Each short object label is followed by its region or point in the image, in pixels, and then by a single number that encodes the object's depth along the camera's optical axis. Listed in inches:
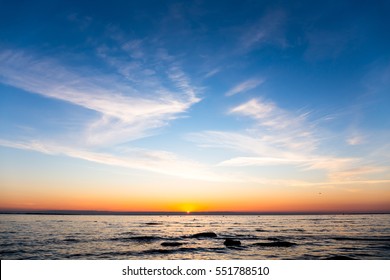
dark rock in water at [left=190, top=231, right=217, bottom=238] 2144.6
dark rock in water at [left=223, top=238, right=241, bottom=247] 1663.6
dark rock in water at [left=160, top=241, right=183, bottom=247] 1659.7
